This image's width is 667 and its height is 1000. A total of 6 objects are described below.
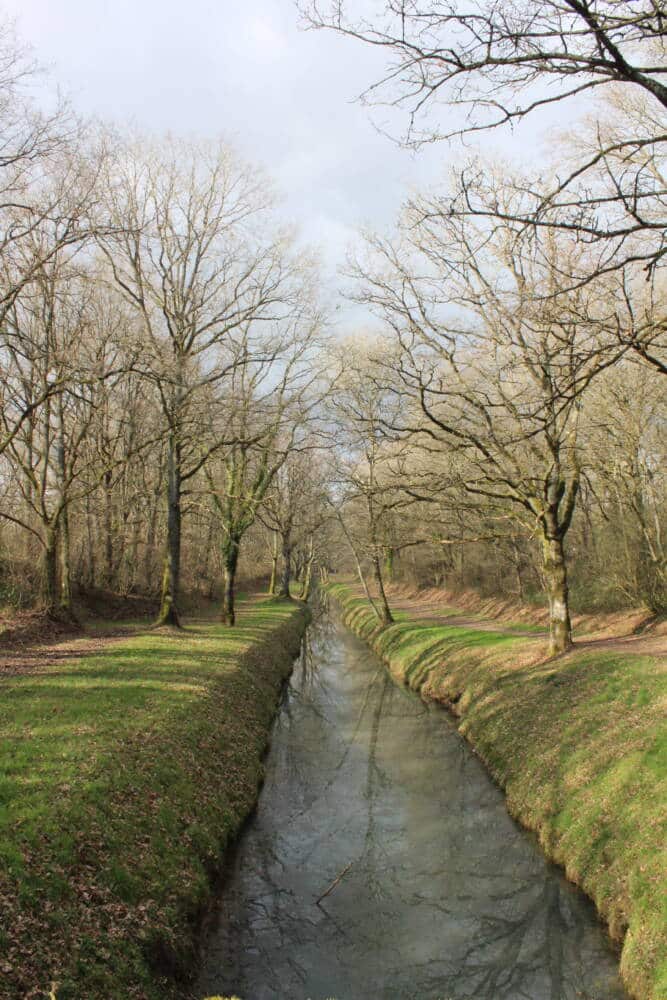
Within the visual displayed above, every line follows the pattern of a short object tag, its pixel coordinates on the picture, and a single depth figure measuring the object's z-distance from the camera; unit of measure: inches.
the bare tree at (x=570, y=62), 194.1
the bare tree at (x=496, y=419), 576.1
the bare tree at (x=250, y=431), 943.7
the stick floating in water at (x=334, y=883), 324.5
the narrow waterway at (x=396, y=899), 261.0
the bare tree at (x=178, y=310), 801.6
